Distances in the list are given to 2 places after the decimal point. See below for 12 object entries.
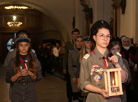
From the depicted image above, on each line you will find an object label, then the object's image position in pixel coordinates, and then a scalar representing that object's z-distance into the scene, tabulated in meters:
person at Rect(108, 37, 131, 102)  4.70
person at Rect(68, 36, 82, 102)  6.71
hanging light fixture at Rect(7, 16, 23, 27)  27.82
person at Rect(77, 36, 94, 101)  6.04
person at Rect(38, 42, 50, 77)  16.52
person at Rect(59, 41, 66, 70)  17.15
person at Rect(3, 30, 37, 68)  5.63
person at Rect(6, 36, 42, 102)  4.84
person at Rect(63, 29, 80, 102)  7.51
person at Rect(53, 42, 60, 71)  19.27
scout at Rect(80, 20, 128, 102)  3.33
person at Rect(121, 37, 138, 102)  6.60
